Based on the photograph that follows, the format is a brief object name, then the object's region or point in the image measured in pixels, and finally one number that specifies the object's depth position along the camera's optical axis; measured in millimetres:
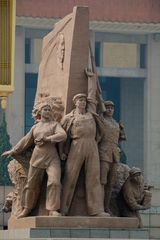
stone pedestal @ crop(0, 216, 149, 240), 32000
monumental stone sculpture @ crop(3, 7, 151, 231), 32906
